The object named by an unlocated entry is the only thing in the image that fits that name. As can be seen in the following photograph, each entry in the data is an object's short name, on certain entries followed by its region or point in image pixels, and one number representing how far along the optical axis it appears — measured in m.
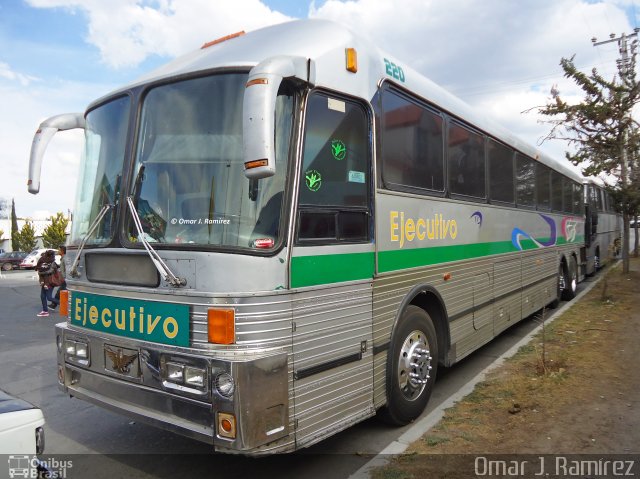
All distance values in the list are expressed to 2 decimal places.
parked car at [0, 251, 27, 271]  42.88
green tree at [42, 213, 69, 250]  44.97
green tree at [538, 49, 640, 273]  12.12
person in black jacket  12.14
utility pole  12.63
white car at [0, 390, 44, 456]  2.29
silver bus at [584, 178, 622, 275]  14.96
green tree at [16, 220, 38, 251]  53.94
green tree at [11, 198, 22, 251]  56.16
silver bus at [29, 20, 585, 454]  2.94
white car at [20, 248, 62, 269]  37.88
